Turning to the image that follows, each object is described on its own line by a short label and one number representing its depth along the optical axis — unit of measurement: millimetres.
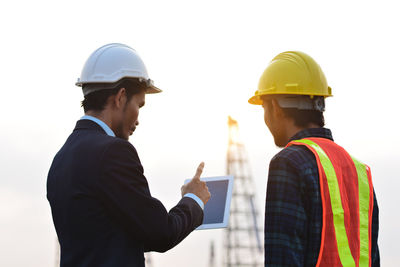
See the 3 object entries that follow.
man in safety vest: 4047
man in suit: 4043
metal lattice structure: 64875
